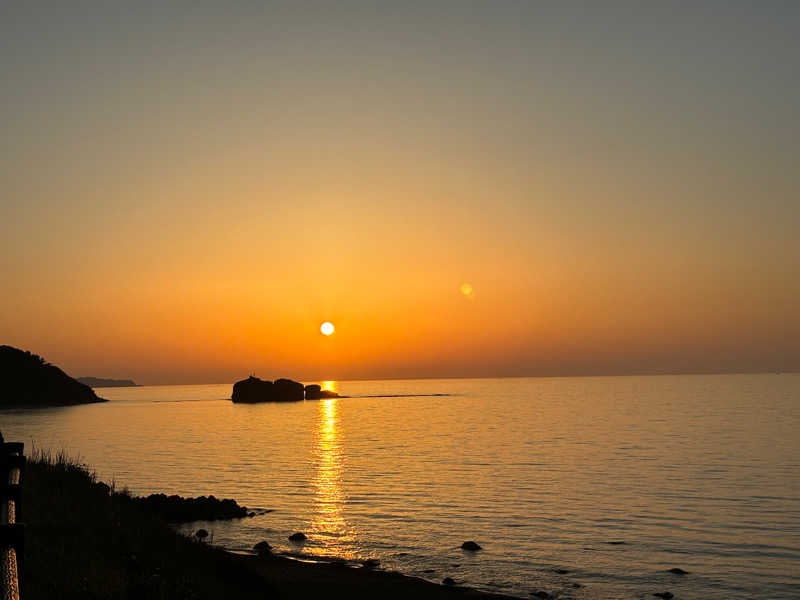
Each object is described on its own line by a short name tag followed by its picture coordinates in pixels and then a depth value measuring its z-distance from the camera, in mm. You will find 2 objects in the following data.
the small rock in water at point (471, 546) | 32250
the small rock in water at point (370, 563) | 29306
